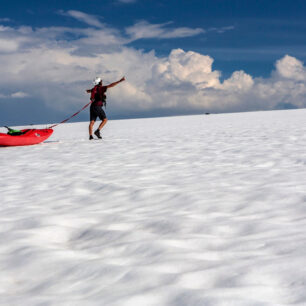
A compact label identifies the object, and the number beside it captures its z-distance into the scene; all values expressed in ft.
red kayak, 44.14
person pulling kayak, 49.42
